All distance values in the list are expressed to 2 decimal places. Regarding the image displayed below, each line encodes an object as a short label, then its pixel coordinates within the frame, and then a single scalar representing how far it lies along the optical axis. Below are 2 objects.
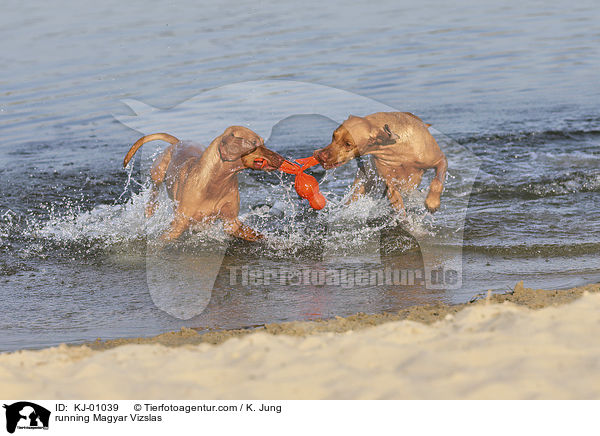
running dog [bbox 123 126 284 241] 12.44
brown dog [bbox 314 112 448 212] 12.41
